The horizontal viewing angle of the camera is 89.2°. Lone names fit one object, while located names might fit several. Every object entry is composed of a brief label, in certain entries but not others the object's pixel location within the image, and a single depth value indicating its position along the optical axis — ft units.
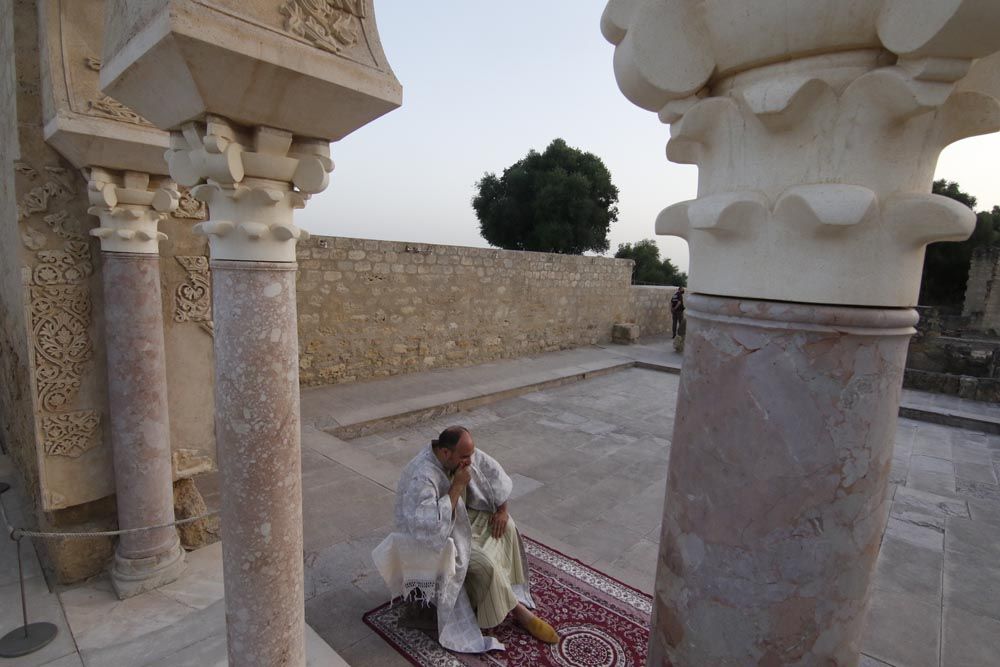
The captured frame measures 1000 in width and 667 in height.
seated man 8.07
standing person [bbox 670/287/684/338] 42.39
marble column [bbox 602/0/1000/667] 2.70
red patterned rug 8.36
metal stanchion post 7.85
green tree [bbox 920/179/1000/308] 70.90
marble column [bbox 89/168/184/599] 8.65
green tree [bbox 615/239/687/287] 108.27
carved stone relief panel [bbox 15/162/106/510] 8.56
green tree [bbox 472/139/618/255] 74.69
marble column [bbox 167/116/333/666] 5.54
